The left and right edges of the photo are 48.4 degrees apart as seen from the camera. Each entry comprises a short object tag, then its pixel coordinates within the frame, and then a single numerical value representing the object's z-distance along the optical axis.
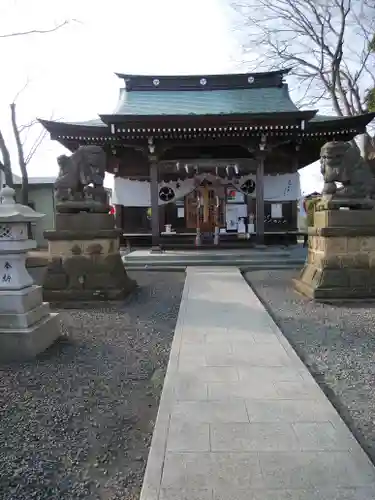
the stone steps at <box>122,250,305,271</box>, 11.92
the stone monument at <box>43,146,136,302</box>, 7.71
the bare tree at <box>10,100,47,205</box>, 18.45
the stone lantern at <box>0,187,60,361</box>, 4.51
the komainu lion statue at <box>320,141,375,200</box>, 7.63
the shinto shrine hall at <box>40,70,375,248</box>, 12.98
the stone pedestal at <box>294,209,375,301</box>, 7.45
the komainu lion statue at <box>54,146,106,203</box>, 7.93
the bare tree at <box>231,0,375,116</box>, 19.41
